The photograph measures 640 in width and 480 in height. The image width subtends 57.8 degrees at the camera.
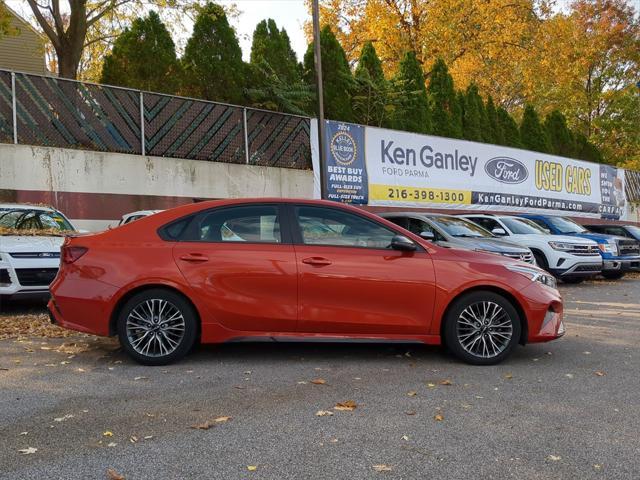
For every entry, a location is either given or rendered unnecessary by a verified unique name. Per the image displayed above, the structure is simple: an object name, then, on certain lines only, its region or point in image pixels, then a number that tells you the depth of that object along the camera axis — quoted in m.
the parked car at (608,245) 14.15
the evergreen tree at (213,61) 16.59
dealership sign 16.30
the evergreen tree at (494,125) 26.22
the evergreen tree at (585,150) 31.80
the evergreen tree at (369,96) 20.12
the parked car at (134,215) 10.55
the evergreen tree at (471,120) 24.80
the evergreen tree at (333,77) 19.20
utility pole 14.56
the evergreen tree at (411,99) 21.38
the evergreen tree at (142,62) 15.71
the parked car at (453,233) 9.95
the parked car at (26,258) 7.80
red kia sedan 5.31
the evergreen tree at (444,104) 23.62
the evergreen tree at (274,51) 18.12
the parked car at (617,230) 17.09
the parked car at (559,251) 12.61
